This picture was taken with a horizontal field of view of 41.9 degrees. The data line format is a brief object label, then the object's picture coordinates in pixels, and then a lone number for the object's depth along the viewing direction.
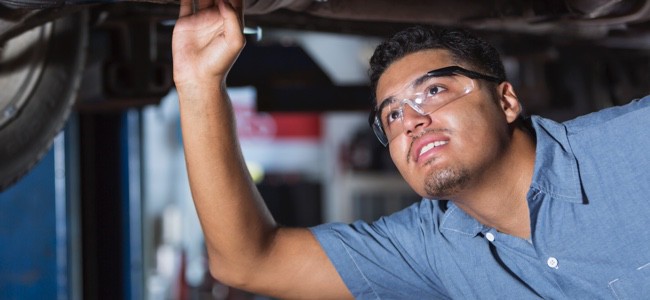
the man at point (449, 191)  1.33
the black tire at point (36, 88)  1.44
